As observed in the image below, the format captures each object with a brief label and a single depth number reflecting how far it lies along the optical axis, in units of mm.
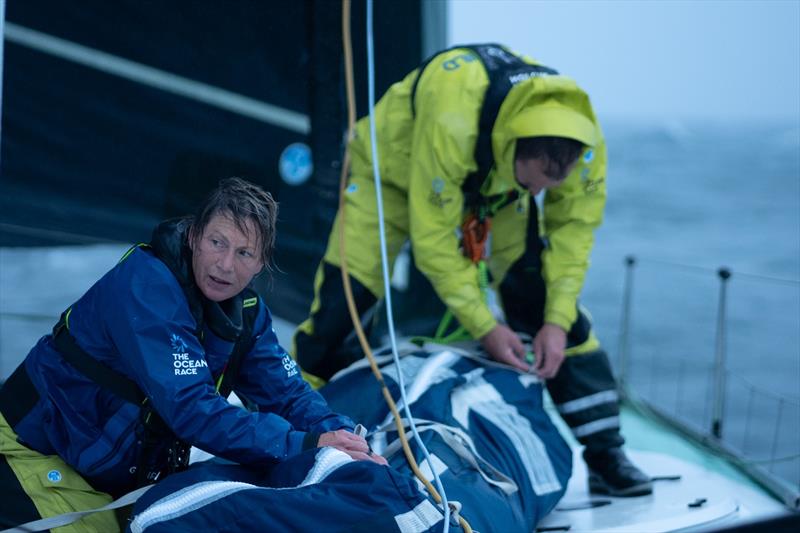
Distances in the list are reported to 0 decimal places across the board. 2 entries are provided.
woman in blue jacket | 5949
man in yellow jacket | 6891
